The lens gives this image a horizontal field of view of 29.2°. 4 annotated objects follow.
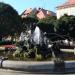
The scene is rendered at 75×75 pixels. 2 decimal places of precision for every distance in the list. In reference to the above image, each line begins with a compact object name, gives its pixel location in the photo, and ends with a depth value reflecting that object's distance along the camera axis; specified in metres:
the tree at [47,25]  19.39
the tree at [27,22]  23.37
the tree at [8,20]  20.58
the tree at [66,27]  18.29
